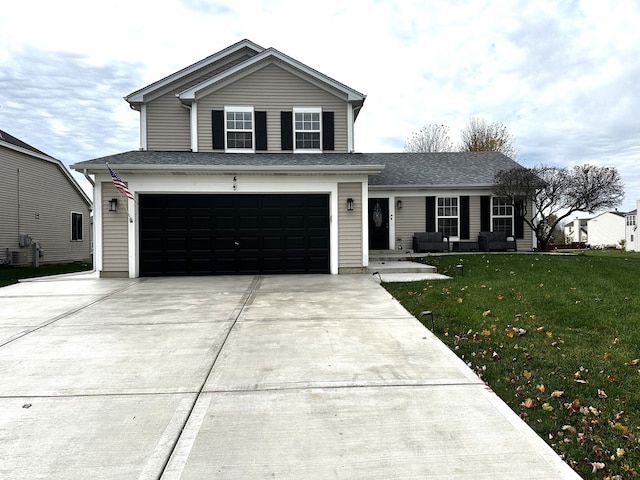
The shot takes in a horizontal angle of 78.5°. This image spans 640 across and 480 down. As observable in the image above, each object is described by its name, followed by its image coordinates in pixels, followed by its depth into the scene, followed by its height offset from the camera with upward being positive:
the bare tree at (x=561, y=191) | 14.82 +1.62
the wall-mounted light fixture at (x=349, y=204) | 10.80 +0.83
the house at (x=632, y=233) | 31.64 -0.08
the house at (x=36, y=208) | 16.61 +1.35
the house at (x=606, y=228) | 46.31 +0.49
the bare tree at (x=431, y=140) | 33.53 +8.16
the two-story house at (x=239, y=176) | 10.53 +1.60
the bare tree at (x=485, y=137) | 32.41 +8.07
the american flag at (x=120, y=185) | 9.52 +1.27
